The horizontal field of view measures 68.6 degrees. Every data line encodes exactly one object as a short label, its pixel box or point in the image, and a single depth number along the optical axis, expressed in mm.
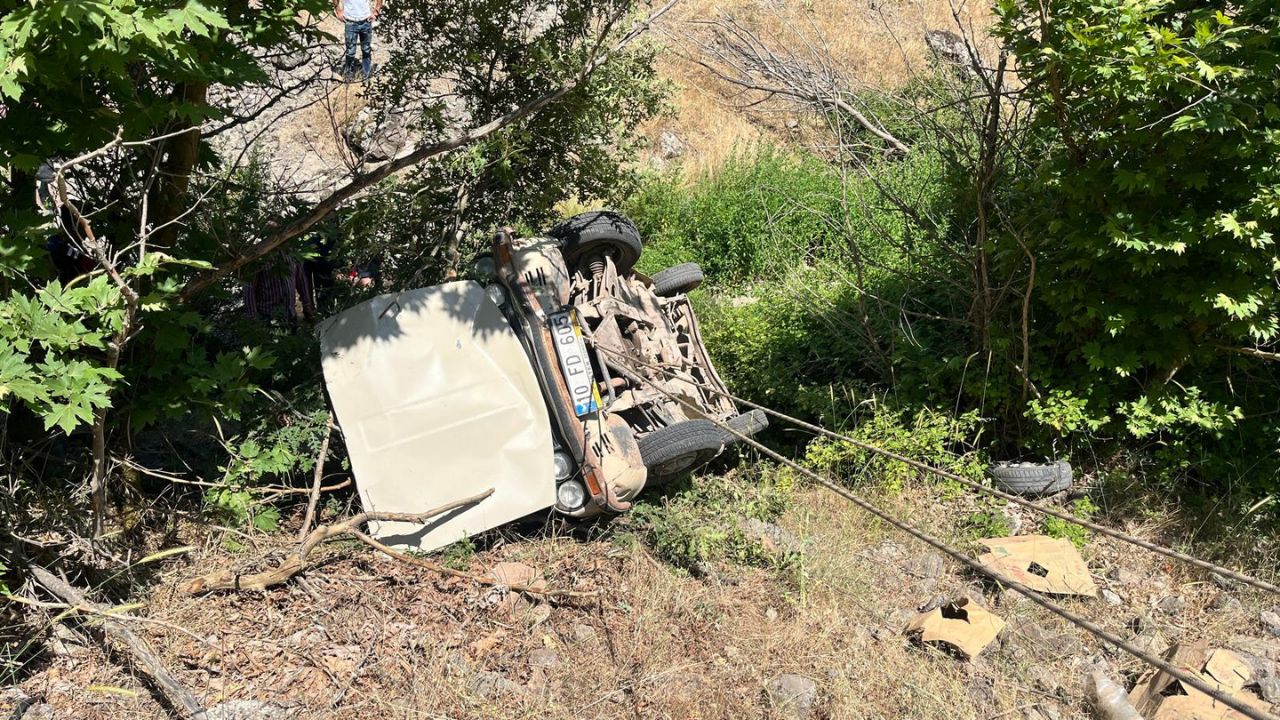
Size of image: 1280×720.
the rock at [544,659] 4340
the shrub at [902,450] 5938
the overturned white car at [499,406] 4887
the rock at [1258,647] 4684
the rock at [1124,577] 5266
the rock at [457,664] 4211
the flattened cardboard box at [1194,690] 4098
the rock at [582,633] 4531
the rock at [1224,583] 5223
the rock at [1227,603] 5020
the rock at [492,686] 4113
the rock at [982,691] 4242
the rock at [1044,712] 4184
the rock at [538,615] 4590
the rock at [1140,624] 4863
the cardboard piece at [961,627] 4473
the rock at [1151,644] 4731
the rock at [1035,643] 4531
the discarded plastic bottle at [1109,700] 4129
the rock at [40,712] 3867
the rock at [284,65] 5089
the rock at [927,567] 5195
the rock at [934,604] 4913
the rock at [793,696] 4102
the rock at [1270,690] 4270
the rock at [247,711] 3938
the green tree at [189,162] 3582
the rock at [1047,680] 4340
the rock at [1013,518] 5648
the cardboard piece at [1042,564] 4992
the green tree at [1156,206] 4590
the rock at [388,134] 6383
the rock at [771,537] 5211
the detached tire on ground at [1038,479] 5738
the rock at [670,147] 12898
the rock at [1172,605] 5059
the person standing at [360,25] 9125
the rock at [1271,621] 4930
